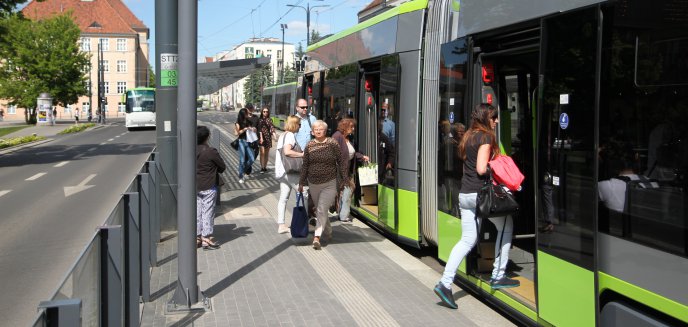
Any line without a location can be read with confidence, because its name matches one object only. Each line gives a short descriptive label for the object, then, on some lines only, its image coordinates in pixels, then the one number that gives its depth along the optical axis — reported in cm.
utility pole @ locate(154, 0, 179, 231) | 994
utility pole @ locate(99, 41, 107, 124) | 6724
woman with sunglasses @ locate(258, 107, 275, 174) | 1733
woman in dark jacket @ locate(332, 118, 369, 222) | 918
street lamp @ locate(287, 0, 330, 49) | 4795
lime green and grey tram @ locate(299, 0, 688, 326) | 368
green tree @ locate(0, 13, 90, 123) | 6488
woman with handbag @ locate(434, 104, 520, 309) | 588
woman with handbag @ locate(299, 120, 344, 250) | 874
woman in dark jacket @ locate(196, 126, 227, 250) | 885
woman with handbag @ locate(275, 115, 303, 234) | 972
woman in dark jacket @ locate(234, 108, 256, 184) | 1617
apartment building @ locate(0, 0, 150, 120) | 10175
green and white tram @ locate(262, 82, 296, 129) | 4278
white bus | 5109
